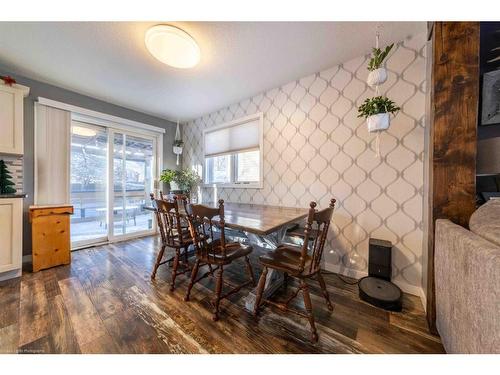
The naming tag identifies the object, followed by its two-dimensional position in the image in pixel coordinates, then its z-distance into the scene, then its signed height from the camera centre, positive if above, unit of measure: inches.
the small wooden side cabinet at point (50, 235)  82.1 -23.6
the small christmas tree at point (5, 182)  78.5 +1.2
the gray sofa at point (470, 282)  25.2 -16.0
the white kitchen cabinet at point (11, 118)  75.1 +28.2
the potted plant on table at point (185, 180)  135.4 +4.4
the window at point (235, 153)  109.7 +21.7
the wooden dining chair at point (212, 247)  50.2 -20.5
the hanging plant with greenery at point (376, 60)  55.9 +39.8
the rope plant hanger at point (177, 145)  140.2 +31.9
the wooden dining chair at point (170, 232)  63.9 -18.4
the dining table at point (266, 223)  51.3 -11.1
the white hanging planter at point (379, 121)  58.0 +21.1
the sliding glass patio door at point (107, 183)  112.1 +1.3
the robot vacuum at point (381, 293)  56.6 -34.7
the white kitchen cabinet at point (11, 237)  72.6 -21.3
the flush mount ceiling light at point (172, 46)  57.0 +46.4
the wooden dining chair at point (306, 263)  45.3 -22.0
